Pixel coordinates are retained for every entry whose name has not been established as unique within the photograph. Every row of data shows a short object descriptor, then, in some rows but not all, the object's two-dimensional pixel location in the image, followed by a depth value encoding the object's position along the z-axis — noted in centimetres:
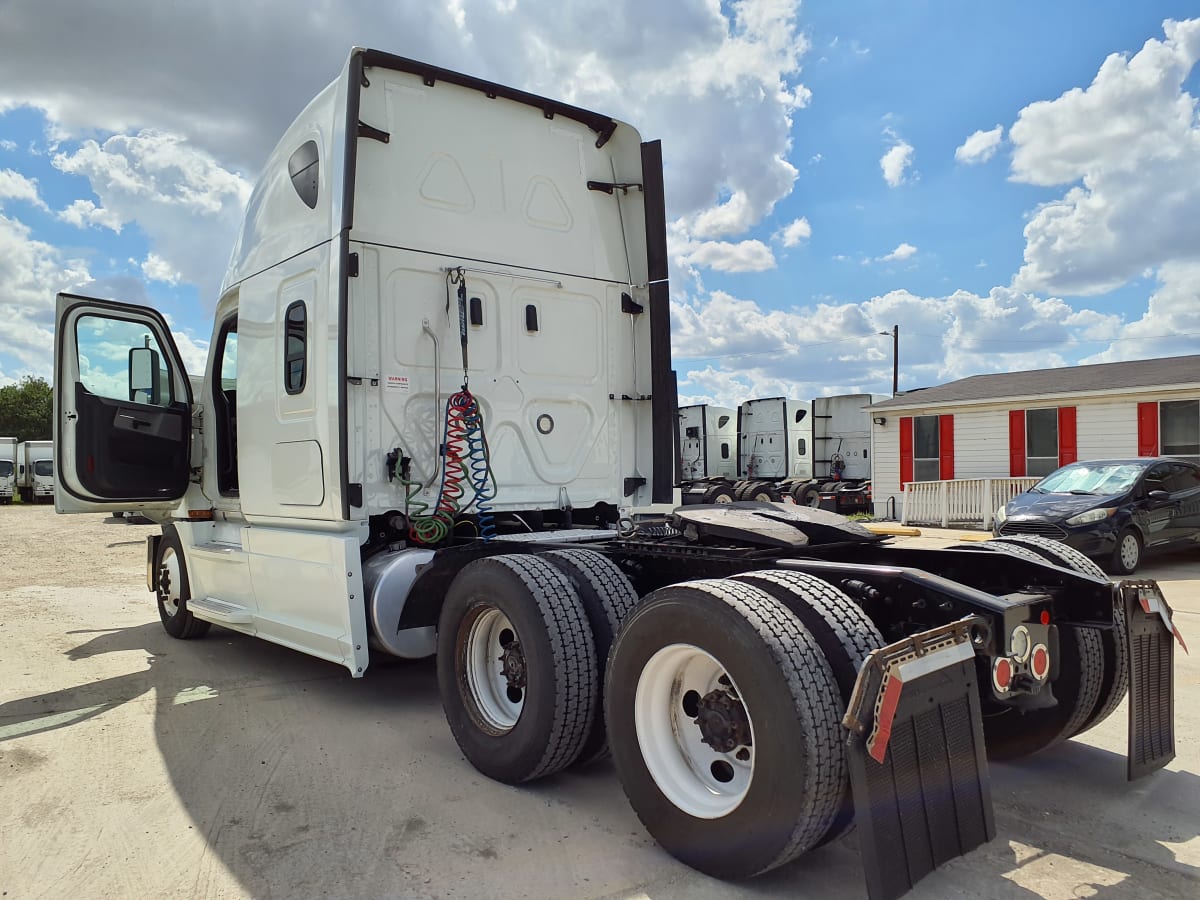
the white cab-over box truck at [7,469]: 3416
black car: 1056
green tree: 6262
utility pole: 3584
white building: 1602
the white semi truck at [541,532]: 262
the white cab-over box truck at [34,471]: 3572
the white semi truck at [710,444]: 2702
